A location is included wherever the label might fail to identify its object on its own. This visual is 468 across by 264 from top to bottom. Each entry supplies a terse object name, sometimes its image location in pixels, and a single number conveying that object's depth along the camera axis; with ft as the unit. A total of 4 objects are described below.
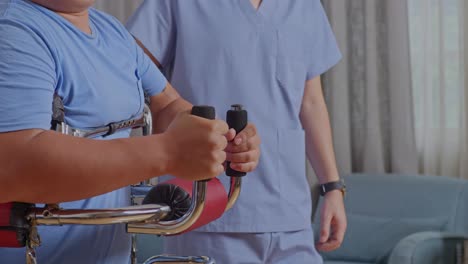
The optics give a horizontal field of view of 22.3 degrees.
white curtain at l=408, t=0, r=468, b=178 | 17.21
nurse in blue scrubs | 9.58
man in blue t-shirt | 6.05
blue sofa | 16.41
